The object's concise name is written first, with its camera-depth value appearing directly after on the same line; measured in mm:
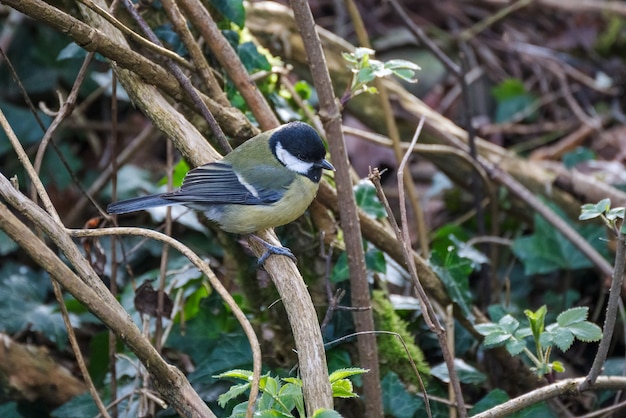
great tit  5164
